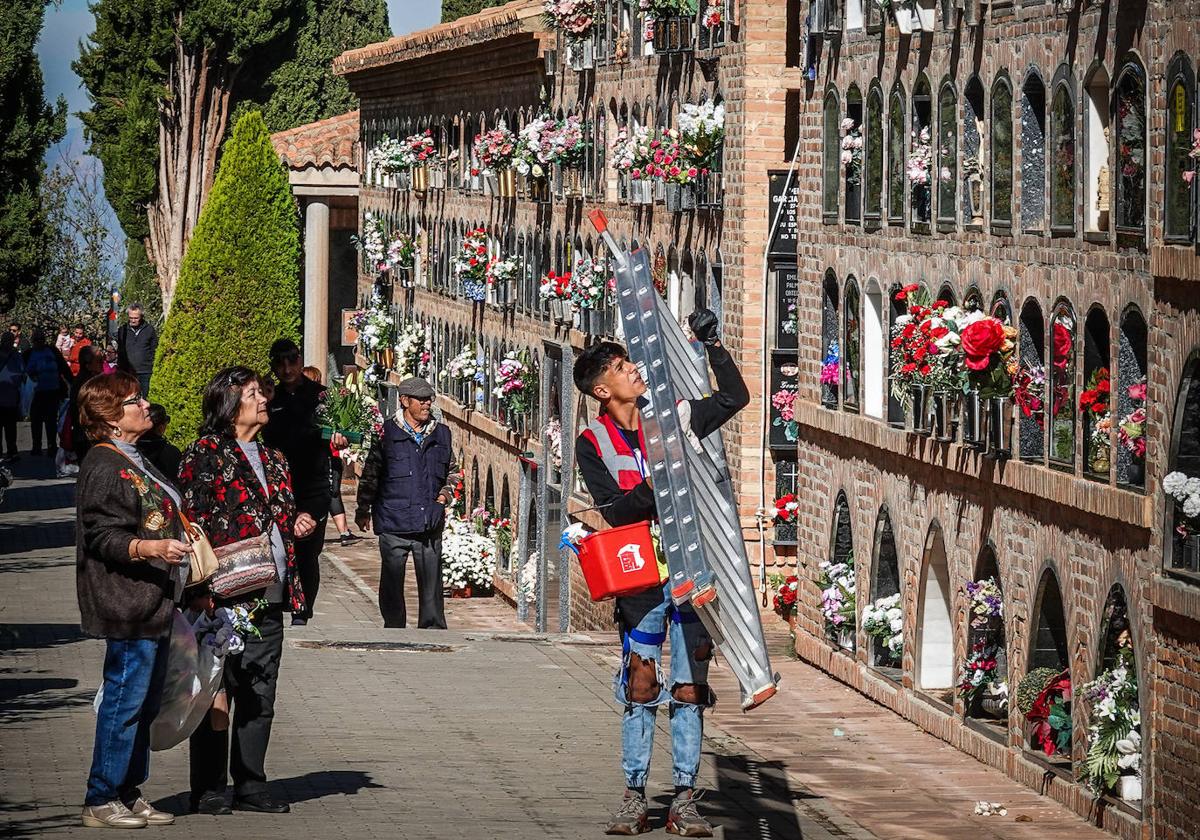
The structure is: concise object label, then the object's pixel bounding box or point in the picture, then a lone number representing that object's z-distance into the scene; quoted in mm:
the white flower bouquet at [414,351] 35781
